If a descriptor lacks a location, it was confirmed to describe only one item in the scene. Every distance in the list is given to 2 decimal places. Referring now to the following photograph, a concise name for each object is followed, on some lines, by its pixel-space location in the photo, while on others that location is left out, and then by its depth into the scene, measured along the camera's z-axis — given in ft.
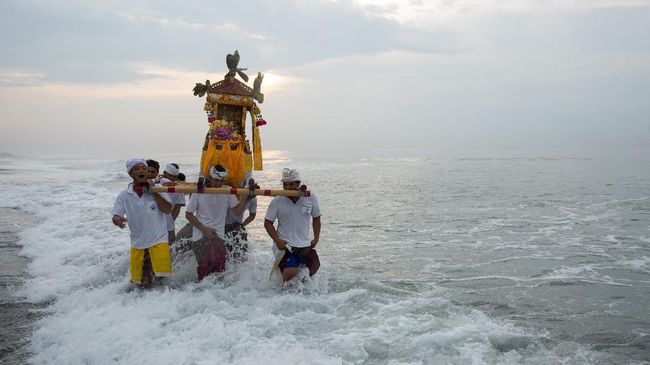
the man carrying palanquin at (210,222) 20.43
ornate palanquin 23.03
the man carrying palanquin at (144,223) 18.17
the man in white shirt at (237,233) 22.07
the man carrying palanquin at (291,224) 20.01
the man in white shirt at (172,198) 22.76
